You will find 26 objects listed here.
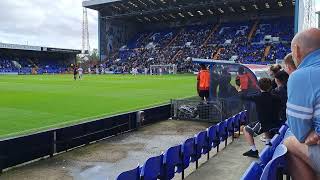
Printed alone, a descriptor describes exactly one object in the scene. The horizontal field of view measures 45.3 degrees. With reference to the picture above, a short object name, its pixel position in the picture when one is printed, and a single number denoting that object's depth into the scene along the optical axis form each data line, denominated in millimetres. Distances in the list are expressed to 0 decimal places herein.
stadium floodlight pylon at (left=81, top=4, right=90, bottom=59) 102794
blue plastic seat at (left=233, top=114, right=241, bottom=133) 10194
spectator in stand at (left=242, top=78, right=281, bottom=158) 6837
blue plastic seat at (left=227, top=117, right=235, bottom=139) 9414
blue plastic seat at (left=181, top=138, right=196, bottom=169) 6496
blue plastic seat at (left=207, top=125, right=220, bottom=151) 7927
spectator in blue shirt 2574
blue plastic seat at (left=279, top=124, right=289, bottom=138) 5280
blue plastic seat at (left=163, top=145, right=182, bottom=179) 5746
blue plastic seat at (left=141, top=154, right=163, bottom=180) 5048
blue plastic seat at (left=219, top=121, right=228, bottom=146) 8766
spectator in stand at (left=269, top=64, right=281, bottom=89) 7082
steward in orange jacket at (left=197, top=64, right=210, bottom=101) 13844
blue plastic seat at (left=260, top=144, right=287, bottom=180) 3127
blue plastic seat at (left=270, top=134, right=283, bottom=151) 4689
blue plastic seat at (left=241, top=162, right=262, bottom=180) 3427
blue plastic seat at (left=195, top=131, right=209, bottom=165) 7180
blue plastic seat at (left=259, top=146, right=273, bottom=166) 4020
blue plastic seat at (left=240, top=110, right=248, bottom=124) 10791
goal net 56625
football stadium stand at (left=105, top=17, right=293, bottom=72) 56312
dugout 12258
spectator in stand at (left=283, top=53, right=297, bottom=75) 4027
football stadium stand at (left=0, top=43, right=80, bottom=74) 65938
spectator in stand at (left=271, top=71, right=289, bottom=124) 6672
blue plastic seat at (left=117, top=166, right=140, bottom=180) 4355
